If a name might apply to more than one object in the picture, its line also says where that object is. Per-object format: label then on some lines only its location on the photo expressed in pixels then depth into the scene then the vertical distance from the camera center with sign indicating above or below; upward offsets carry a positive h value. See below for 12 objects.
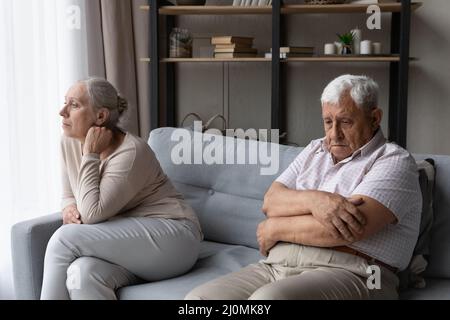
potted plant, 3.63 +0.08
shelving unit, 3.52 +0.01
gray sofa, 2.12 -0.59
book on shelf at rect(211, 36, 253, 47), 3.69 +0.10
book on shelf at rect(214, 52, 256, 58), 3.71 +0.02
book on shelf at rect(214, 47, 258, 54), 3.71 +0.05
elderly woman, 2.06 -0.53
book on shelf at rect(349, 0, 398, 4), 3.53 +0.29
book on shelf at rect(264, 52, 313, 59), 3.64 +0.01
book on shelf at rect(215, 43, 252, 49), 3.70 +0.07
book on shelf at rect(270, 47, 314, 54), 3.62 +0.04
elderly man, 1.85 -0.47
